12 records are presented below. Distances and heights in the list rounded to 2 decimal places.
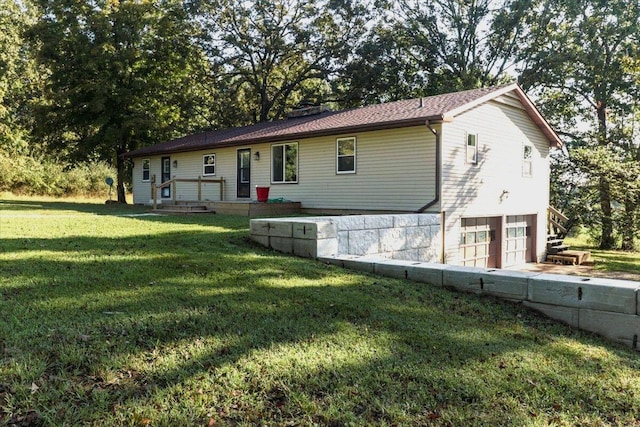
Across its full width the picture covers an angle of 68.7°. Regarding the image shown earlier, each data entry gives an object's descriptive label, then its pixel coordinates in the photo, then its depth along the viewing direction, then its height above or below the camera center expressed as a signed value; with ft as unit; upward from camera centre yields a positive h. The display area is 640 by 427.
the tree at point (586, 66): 65.05 +19.57
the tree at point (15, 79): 83.17 +23.28
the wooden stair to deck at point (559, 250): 49.11 -5.48
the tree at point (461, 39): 73.92 +25.98
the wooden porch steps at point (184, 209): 46.69 -0.84
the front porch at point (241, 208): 43.29 -0.74
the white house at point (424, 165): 38.09 +3.45
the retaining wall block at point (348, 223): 23.36 -1.10
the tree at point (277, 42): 79.05 +27.51
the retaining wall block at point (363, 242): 24.27 -2.20
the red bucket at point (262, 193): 47.19 +0.81
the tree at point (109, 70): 68.64 +20.12
